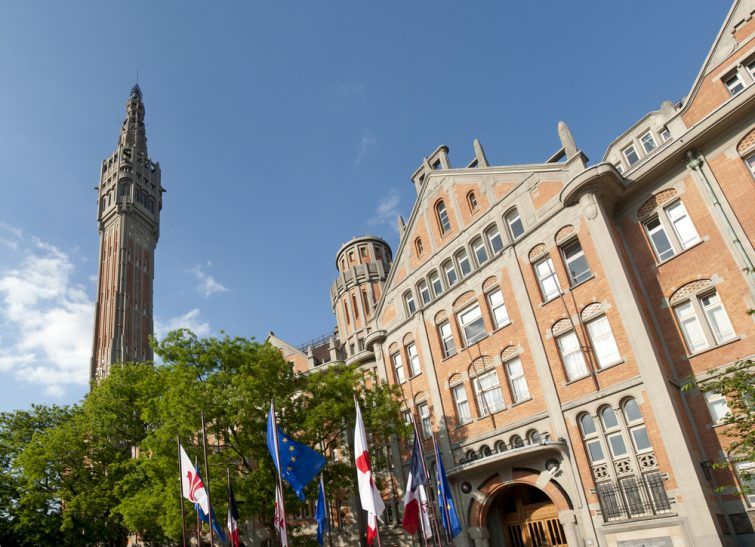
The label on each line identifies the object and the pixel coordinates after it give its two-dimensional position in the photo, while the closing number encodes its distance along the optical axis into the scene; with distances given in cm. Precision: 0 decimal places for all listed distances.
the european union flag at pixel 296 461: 1570
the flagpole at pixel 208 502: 1733
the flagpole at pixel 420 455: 1841
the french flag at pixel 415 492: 1808
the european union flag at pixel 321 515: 2076
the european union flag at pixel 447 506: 2059
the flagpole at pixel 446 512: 2067
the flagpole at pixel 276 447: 1554
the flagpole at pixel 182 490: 1902
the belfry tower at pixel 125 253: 7450
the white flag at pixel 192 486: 1841
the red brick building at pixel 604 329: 1870
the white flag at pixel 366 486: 1545
